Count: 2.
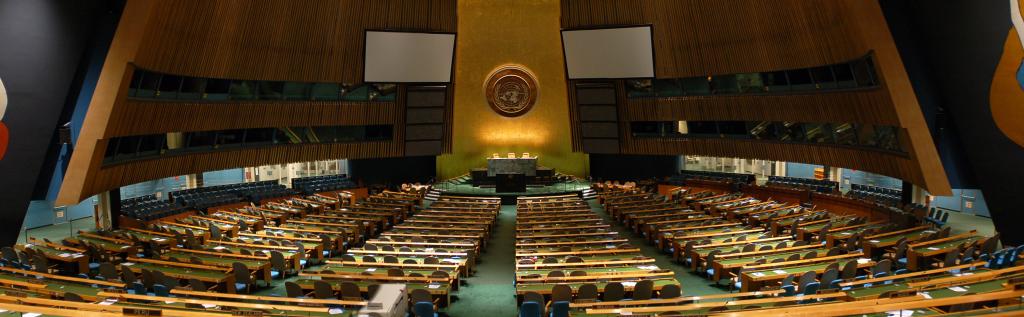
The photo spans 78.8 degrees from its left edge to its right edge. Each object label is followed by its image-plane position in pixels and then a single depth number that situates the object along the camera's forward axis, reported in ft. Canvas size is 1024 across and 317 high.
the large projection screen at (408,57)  82.07
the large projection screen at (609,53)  82.02
